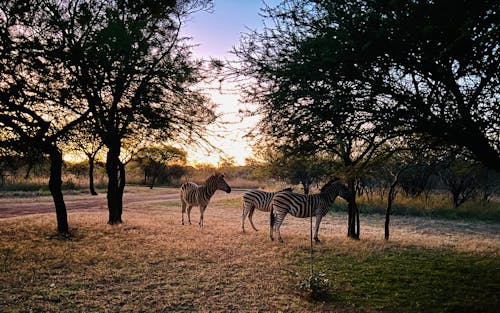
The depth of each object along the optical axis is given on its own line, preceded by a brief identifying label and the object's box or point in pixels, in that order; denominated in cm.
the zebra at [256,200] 1174
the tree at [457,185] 2280
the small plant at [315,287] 519
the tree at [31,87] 654
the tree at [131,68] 687
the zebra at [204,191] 1306
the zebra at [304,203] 1016
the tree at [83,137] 827
